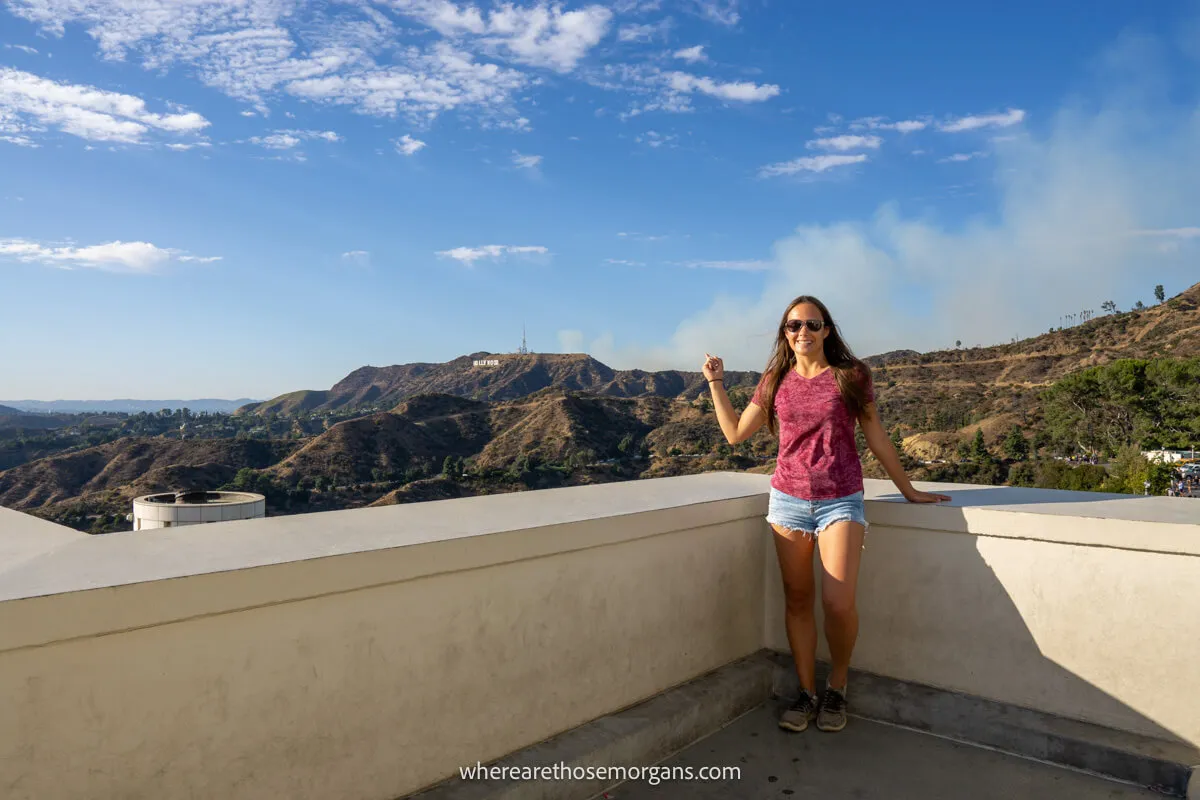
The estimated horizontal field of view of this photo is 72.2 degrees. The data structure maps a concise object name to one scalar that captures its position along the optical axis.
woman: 2.26
